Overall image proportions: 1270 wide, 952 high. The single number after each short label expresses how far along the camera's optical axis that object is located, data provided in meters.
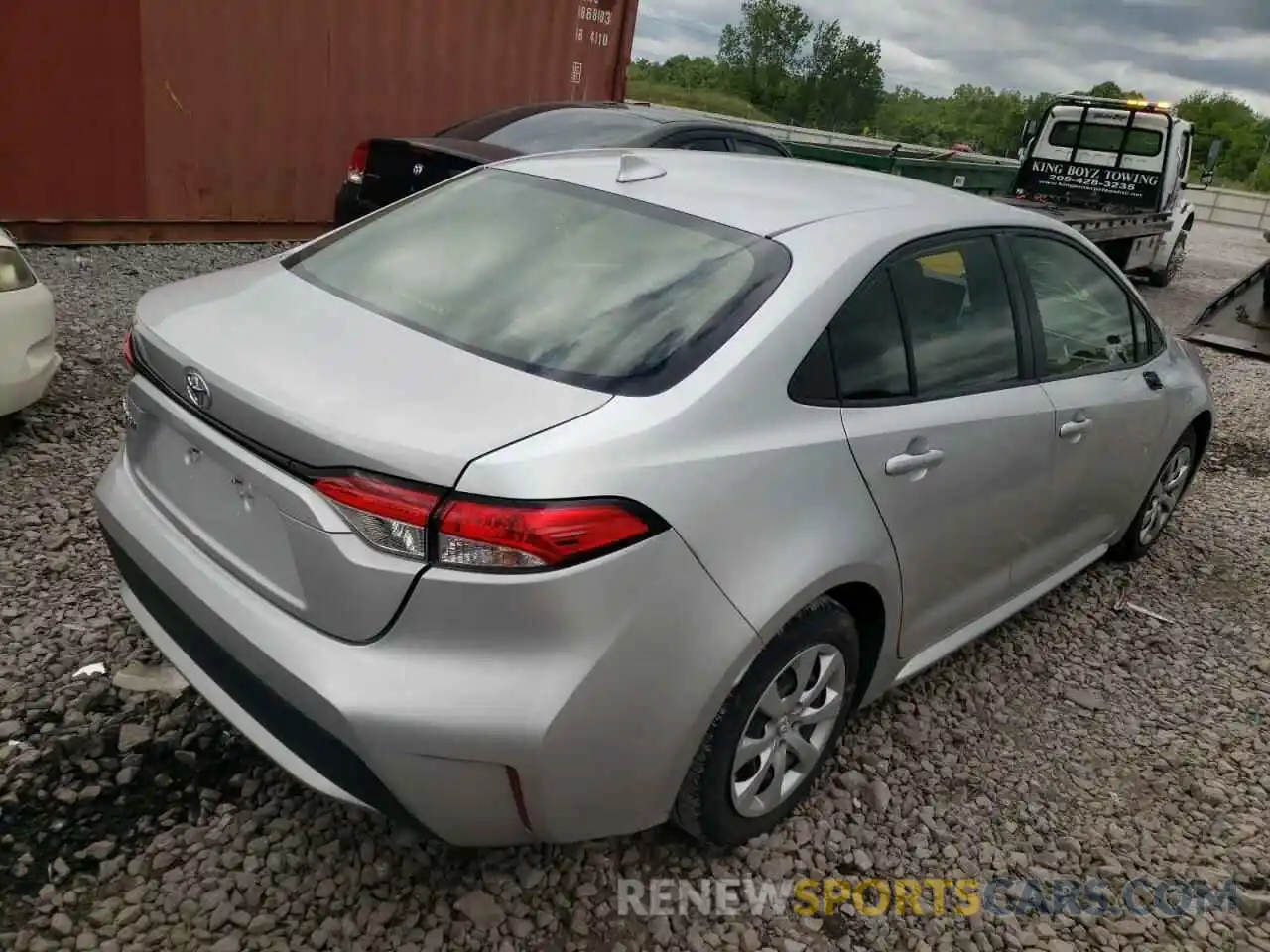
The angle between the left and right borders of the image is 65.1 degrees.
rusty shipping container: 6.66
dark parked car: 6.03
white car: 3.72
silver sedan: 1.80
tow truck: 11.37
